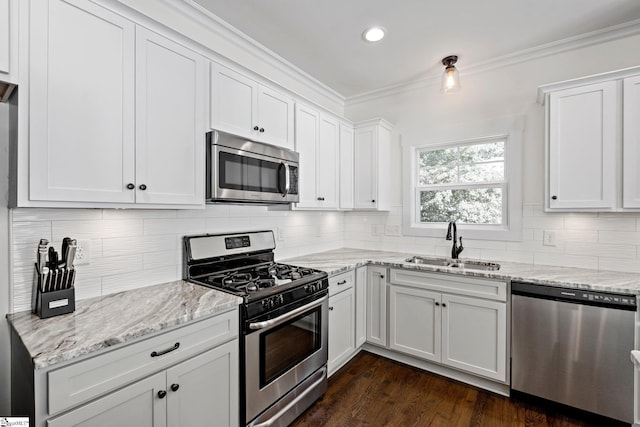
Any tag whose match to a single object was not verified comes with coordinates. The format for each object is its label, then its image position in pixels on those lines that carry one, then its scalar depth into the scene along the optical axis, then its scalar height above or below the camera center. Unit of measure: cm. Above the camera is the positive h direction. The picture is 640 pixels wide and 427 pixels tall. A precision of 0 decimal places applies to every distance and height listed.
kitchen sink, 266 -44
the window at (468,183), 272 +32
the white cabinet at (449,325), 227 -90
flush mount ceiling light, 264 +121
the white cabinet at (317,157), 260 +53
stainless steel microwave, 185 +29
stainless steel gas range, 168 -66
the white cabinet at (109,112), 123 +49
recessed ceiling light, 229 +140
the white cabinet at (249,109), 190 +74
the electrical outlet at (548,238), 254 -19
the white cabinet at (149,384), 103 -68
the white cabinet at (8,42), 112 +64
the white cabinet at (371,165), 319 +53
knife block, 132 -40
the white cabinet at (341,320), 243 -89
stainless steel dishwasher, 185 -87
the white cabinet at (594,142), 204 +52
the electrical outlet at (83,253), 158 -21
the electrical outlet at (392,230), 335 -17
